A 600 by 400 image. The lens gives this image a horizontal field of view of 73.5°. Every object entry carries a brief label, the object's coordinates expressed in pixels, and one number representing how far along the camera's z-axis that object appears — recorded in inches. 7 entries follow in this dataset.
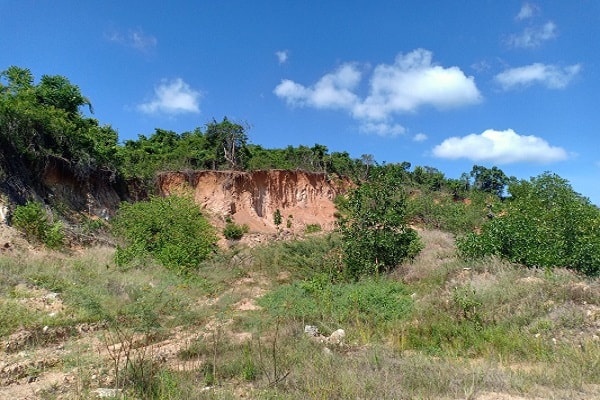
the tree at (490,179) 1985.7
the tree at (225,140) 1165.9
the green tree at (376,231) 509.4
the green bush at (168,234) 528.4
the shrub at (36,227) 492.7
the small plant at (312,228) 1102.9
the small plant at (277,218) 1208.8
